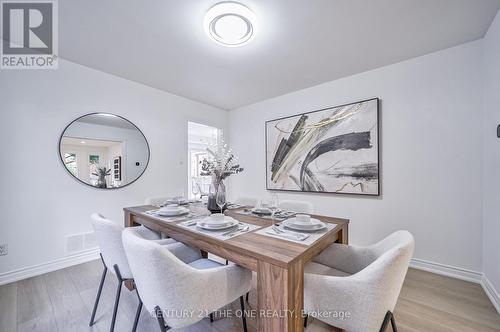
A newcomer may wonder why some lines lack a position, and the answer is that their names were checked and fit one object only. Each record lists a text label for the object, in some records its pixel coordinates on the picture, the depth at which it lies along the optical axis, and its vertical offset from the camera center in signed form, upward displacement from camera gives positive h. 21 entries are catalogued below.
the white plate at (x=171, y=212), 1.70 -0.41
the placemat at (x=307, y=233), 1.12 -0.42
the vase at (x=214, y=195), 1.82 -0.27
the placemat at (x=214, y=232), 1.21 -0.43
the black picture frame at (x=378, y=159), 2.47 +0.09
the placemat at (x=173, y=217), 1.61 -0.43
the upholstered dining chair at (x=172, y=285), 0.87 -0.57
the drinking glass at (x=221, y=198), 1.71 -0.28
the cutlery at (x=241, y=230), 1.25 -0.43
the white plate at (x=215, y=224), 1.32 -0.40
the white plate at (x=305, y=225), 1.28 -0.40
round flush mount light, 1.55 +1.21
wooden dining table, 0.89 -0.49
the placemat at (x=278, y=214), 1.68 -0.44
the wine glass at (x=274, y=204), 1.70 -0.33
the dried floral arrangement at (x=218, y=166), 1.82 +0.00
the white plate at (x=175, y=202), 2.22 -0.40
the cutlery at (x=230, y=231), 1.25 -0.43
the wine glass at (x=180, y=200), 2.22 -0.39
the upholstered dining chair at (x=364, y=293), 0.88 -0.60
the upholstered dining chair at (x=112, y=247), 1.24 -0.53
